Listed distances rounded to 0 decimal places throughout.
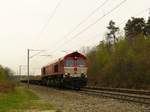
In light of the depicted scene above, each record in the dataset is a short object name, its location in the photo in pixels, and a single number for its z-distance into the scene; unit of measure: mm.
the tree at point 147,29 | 70444
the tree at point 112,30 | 96688
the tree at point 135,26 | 70938
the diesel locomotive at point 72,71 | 39656
